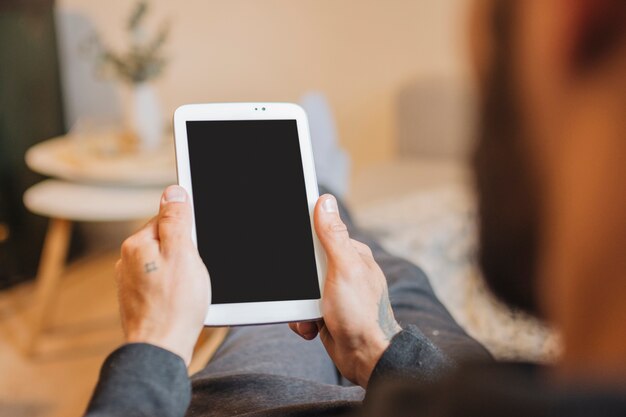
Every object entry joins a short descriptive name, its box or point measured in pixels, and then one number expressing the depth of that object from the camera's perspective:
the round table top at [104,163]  1.81
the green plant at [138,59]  2.01
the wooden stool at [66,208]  1.77
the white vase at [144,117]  2.03
